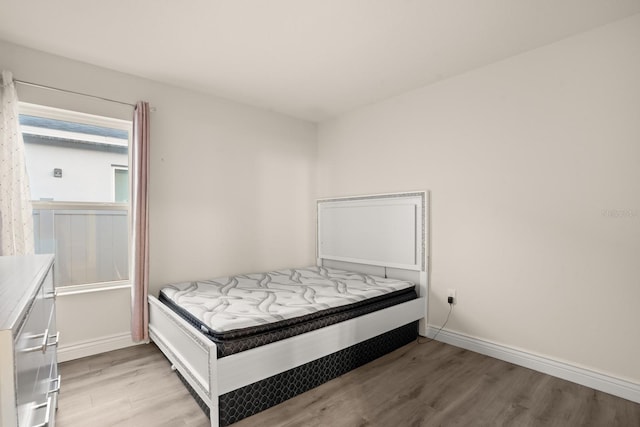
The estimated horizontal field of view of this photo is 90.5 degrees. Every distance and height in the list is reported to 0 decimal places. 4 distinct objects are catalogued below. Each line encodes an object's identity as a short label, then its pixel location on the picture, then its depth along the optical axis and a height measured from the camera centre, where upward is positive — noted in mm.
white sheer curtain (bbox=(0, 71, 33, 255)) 2232 +206
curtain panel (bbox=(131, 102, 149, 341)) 2740 -148
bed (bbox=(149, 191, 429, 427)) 1794 -728
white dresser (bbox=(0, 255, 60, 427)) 617 -350
